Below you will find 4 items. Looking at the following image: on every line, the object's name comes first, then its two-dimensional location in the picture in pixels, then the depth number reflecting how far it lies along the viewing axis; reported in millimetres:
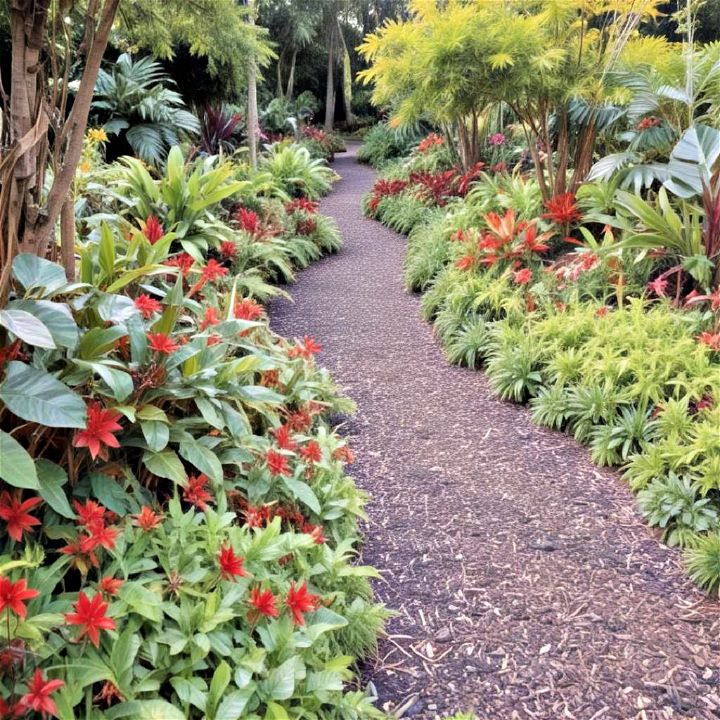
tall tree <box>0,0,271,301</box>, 1890
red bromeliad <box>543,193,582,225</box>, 5227
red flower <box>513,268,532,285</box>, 4566
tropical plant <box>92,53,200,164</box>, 7254
